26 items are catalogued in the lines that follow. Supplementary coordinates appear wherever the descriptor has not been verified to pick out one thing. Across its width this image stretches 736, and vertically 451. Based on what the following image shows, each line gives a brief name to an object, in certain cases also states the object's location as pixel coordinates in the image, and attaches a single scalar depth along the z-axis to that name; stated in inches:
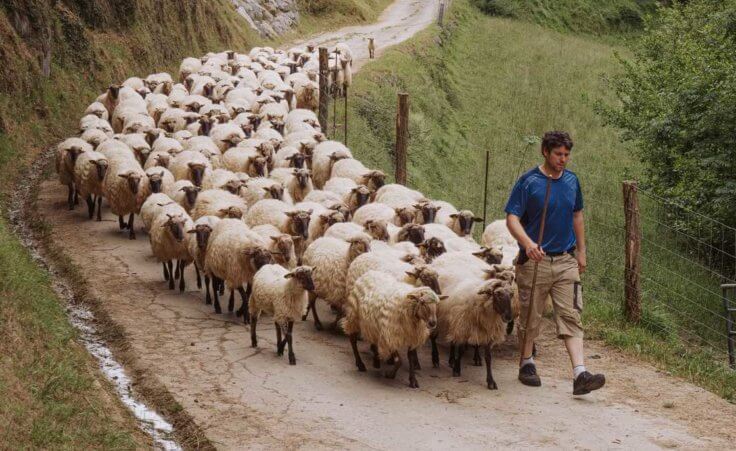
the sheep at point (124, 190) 630.5
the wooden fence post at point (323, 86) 867.4
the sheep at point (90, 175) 655.1
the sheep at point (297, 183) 636.1
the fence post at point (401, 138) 694.5
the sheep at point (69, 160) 681.6
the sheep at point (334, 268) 464.1
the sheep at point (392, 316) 391.2
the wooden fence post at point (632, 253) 469.1
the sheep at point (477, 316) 396.2
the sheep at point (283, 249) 490.3
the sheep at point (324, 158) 679.7
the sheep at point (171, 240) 531.8
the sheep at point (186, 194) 597.9
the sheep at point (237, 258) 474.0
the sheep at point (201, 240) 513.7
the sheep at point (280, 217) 522.6
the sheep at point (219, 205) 552.4
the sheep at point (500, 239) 485.7
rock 1539.1
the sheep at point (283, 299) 425.4
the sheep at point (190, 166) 644.1
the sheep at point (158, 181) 620.7
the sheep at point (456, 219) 542.9
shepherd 369.1
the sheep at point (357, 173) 633.6
